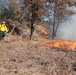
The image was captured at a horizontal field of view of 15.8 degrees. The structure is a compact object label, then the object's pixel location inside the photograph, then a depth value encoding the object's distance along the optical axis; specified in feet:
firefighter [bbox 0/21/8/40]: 77.82
